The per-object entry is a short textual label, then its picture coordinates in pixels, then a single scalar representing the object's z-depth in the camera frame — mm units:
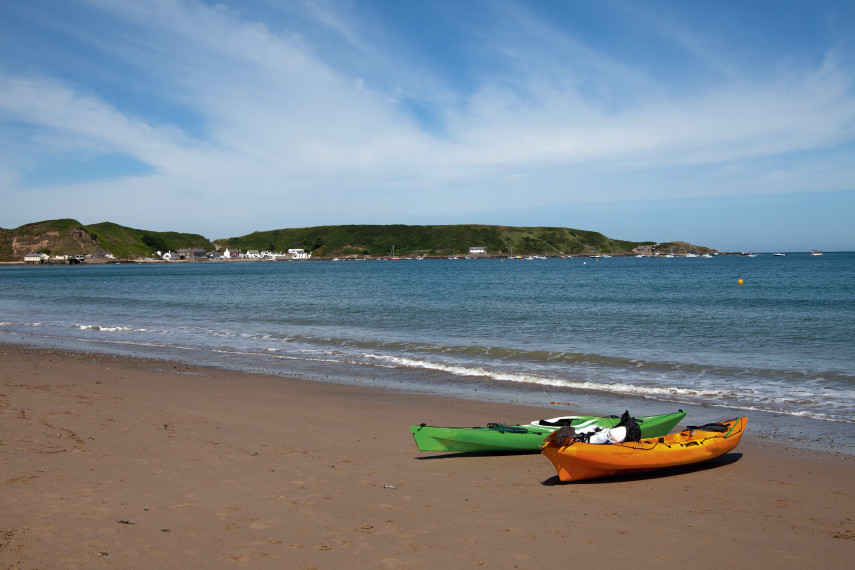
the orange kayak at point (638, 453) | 7203
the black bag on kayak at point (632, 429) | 7841
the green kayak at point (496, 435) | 8281
